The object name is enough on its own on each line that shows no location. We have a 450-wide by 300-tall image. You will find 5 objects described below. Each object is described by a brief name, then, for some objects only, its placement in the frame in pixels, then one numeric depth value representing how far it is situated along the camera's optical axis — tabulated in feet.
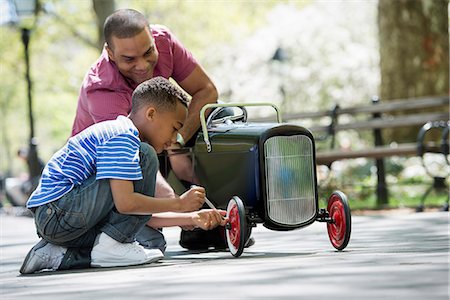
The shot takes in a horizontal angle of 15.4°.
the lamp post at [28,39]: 94.87
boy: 27.75
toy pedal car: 29.28
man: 32.04
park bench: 61.99
